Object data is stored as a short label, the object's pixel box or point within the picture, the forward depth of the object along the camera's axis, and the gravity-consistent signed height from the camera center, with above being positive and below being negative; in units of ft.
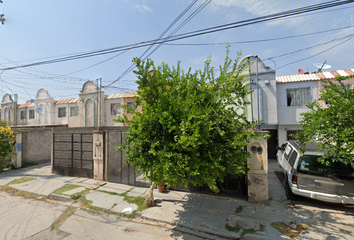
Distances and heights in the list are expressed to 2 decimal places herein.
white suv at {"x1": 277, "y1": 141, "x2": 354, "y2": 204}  16.25 -5.54
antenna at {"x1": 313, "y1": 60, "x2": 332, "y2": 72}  42.41 +14.40
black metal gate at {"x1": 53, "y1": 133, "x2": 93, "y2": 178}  29.14 -5.02
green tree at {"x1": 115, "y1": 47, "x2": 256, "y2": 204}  11.52 -0.37
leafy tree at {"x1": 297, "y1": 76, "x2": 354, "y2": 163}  14.06 -0.07
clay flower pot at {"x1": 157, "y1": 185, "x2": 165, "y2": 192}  22.04 -8.24
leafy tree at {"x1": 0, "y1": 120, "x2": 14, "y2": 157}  34.04 -2.63
